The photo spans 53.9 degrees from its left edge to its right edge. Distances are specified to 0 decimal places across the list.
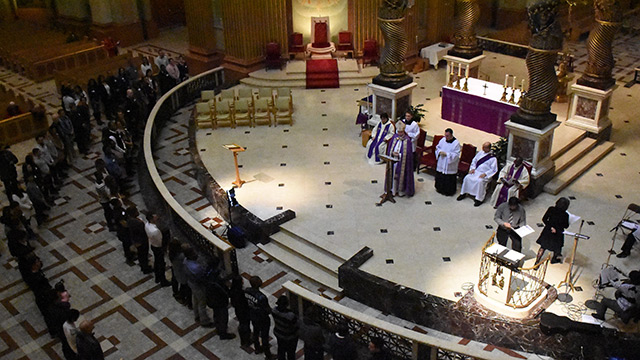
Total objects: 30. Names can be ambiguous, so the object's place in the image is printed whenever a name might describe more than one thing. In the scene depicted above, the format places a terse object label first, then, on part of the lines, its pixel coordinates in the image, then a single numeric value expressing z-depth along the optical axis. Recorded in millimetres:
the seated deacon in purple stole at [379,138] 10911
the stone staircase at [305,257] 8805
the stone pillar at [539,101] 9375
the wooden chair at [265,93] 14008
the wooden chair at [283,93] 13936
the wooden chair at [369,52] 16062
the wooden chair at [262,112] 13477
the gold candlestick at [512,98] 11922
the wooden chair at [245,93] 14234
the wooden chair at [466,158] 10508
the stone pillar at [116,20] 20719
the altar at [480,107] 12070
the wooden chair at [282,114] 13445
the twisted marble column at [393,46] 11578
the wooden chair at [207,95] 14188
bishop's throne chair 16625
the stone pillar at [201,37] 16727
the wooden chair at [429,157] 10883
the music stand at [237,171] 10555
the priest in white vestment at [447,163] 10133
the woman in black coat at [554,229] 8094
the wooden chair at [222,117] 13391
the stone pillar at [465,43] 13422
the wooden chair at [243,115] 13453
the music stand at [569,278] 7930
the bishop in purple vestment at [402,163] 9984
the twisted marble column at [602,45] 10672
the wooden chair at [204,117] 13398
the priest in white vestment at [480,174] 9927
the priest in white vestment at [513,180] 9523
